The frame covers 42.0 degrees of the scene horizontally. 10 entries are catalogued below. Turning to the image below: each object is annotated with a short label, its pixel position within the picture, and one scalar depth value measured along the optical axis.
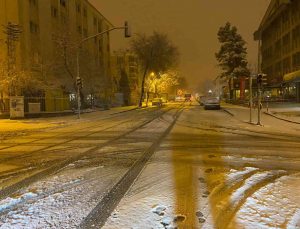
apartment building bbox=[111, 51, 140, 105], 74.50
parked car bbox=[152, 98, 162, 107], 75.99
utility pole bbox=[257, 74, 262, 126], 24.16
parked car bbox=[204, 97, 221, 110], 47.91
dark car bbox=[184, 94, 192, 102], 116.06
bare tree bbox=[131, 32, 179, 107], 68.06
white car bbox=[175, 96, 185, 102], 115.99
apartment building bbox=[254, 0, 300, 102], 54.84
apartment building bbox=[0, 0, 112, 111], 38.22
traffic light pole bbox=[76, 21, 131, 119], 26.78
